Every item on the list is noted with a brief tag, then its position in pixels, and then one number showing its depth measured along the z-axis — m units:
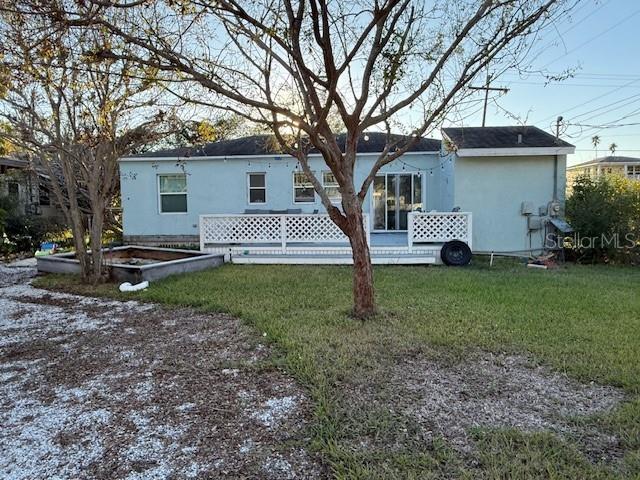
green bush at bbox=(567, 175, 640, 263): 10.11
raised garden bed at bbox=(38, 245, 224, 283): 8.26
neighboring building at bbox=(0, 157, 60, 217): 14.38
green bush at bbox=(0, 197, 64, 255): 13.32
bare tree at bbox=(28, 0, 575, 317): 4.56
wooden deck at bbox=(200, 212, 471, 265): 10.46
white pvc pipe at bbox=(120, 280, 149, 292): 7.48
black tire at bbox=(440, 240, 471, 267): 10.16
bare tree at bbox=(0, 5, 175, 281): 6.95
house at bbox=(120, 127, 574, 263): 11.02
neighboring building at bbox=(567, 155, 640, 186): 30.38
